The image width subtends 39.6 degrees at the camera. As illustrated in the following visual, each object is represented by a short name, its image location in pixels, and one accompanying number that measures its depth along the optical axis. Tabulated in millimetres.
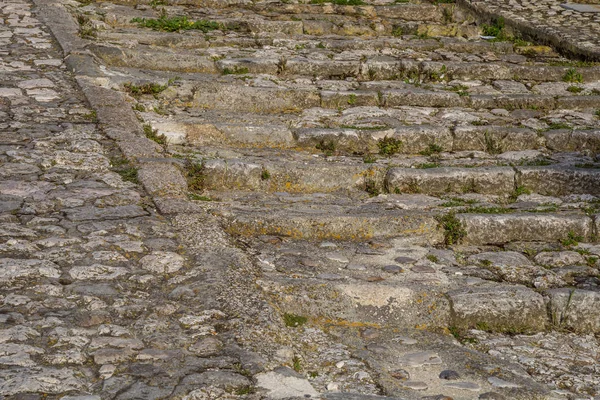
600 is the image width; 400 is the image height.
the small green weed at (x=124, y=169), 4996
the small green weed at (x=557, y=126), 6676
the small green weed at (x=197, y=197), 5062
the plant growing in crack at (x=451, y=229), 5098
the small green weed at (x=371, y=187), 5680
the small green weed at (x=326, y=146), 6223
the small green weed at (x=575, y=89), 7508
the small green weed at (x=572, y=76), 7758
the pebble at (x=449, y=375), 3748
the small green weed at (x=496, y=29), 9012
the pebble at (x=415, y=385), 3625
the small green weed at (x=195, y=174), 5312
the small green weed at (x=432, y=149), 6359
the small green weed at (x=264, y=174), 5566
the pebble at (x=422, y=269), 4641
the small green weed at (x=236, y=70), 7328
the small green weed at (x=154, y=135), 5801
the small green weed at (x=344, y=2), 9438
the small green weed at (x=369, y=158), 6016
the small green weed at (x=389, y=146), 6281
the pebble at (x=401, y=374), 3702
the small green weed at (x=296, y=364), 3489
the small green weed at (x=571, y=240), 5160
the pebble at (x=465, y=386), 3666
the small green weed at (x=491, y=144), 6453
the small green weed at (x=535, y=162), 6062
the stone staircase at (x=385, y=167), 4133
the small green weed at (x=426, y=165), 5934
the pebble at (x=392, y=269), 4607
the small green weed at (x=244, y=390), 3146
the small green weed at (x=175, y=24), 8156
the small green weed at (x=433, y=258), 4824
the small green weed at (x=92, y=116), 5805
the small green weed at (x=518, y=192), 5777
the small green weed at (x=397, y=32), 8938
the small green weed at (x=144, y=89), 6539
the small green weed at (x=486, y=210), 5305
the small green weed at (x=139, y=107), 6215
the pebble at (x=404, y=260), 4743
